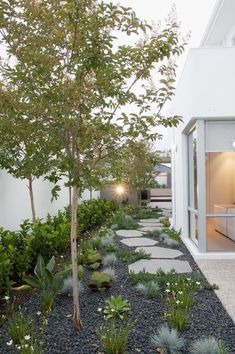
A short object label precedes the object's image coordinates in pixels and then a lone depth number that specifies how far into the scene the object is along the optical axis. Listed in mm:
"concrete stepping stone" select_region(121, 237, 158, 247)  8716
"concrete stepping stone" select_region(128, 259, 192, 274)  6242
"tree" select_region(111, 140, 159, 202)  15836
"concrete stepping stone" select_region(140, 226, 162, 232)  11164
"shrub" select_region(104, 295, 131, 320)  4070
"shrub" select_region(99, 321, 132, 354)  3240
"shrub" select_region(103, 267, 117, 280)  5477
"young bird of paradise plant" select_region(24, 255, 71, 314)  4349
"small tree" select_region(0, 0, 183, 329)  3406
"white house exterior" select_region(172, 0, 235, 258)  7160
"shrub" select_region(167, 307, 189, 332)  3746
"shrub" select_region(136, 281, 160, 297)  4758
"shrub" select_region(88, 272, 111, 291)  4953
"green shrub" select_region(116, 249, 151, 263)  6917
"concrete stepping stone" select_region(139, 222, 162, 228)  12141
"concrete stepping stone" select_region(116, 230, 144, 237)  10016
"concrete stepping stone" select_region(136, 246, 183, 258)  7463
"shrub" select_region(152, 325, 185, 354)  3279
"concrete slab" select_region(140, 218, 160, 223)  13570
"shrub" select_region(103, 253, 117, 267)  6615
